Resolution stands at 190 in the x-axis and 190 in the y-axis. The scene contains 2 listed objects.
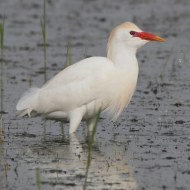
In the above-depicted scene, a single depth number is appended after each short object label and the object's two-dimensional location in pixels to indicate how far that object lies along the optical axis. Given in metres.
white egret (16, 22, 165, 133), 10.97
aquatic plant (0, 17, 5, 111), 10.59
